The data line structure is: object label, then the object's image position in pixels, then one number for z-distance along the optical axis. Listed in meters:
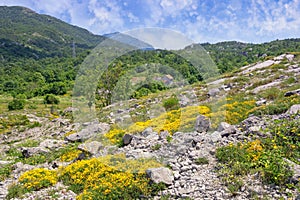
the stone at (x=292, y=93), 14.56
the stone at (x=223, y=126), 11.08
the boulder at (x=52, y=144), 15.24
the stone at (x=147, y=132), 13.50
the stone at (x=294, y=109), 10.54
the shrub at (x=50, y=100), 61.12
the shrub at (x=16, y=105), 49.00
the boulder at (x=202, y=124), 12.07
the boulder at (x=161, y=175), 7.88
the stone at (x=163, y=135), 12.06
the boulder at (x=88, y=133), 16.38
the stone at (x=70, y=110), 38.62
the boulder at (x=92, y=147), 11.73
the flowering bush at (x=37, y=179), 9.38
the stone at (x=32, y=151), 13.94
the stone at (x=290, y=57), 35.91
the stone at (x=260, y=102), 14.97
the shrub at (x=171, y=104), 21.72
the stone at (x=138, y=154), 9.89
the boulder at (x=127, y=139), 12.40
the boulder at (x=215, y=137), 10.05
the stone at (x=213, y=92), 24.98
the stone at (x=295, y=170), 6.39
